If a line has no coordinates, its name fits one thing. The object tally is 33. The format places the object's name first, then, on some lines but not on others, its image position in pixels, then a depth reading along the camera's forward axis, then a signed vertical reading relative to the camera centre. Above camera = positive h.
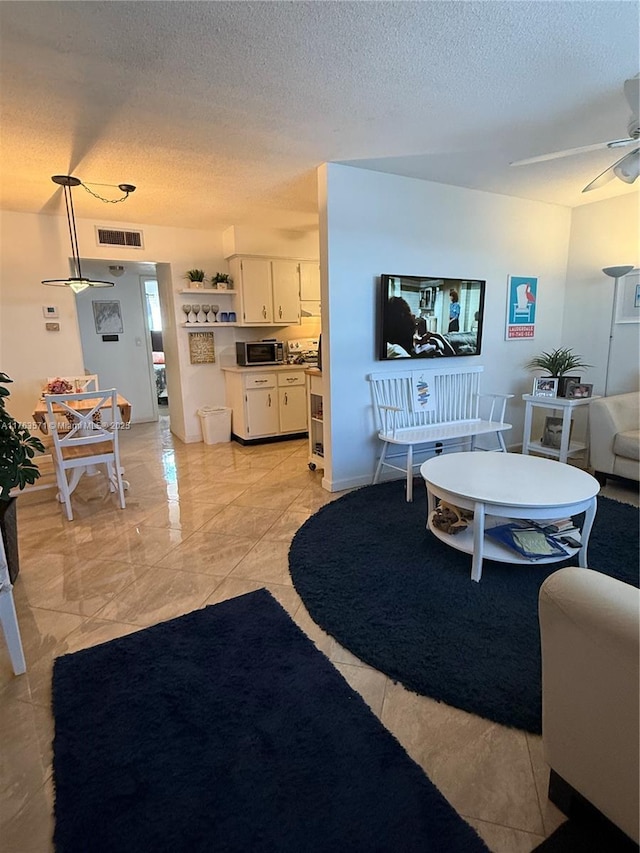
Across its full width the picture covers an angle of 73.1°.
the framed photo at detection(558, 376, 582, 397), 3.88 -0.42
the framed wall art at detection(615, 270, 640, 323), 4.05 +0.33
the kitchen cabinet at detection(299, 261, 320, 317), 5.40 +0.65
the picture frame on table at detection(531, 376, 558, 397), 3.96 -0.47
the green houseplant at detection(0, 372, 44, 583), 1.78 -0.46
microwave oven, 5.09 -0.13
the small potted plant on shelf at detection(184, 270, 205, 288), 4.98 +0.74
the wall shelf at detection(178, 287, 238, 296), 5.00 +0.59
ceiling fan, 2.09 +0.91
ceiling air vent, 4.54 +1.12
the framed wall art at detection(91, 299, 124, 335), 6.21 +0.39
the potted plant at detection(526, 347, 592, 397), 3.95 -0.28
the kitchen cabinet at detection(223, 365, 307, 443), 5.04 -0.71
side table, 3.77 -0.83
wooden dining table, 3.33 -0.50
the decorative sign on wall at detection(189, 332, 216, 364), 5.27 -0.07
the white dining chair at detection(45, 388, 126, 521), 3.14 -0.70
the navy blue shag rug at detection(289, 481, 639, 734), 1.62 -1.25
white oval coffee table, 2.08 -0.78
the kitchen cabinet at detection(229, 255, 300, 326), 5.10 +0.60
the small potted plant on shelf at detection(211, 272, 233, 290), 5.17 +0.72
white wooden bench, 3.56 -0.64
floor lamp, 3.72 +0.53
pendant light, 3.31 +1.18
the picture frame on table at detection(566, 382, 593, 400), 3.84 -0.49
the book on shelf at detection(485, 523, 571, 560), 2.17 -1.06
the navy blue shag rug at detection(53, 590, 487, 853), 1.15 -1.28
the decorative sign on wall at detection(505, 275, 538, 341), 4.37 +0.30
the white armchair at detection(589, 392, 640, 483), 3.34 -0.78
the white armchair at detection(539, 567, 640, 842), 0.92 -0.81
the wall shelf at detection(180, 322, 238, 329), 5.13 +0.20
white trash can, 5.26 -0.98
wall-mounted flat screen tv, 3.59 +0.18
